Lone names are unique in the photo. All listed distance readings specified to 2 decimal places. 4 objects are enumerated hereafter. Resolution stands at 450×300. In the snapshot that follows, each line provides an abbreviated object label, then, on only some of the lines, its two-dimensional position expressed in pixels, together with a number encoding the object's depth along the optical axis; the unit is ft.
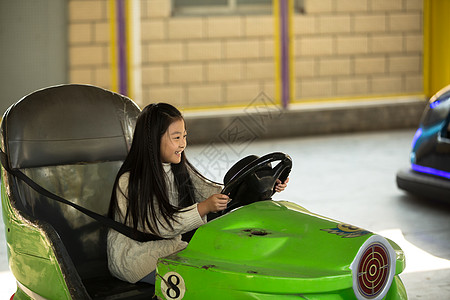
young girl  16.46
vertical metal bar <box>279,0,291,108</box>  45.09
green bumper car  15.05
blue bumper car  24.78
